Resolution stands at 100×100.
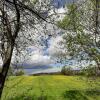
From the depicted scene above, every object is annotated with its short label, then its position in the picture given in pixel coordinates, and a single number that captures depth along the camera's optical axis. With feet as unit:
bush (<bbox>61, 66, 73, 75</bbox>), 40.53
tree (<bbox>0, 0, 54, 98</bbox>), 13.96
